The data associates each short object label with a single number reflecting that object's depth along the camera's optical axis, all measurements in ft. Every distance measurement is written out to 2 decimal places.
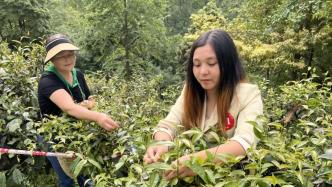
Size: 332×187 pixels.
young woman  6.00
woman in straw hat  8.71
